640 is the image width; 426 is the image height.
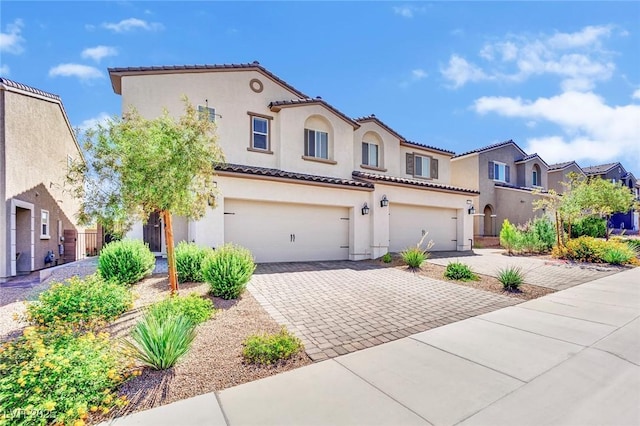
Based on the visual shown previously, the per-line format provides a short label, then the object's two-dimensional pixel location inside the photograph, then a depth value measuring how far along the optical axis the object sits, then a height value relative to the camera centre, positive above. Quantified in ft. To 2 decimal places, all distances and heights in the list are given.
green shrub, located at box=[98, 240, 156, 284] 24.79 -3.94
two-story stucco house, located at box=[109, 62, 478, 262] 37.88 +4.75
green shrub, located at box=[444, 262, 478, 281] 31.81 -6.55
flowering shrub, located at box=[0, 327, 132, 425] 9.18 -5.74
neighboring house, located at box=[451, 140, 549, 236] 77.30 +7.09
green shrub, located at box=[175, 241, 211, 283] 26.16 -4.39
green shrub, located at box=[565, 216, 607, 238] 71.72 -3.57
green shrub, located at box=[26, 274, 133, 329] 16.80 -5.38
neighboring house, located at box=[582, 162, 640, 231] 107.89 +13.72
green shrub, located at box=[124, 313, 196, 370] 12.39 -5.55
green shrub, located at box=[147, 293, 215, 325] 15.93 -5.38
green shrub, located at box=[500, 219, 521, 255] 53.47 -4.45
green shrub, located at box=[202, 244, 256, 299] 21.86 -4.33
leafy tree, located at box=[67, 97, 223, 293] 19.34 +3.47
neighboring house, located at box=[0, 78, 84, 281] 34.50 +5.39
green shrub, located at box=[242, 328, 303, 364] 13.51 -6.38
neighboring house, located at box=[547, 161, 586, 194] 98.99 +14.53
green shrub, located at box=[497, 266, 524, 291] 27.50 -6.35
